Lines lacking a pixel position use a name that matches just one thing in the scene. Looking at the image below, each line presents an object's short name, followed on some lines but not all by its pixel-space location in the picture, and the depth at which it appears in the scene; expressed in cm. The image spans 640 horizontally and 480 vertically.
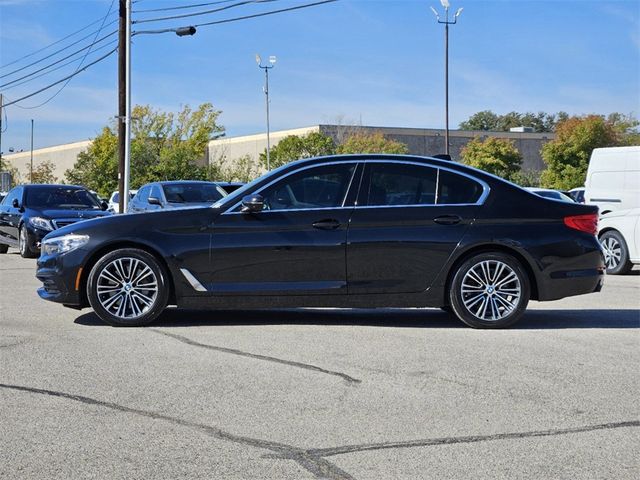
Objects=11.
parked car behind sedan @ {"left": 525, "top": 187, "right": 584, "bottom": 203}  2435
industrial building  7025
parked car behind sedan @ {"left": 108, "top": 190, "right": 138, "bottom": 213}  3397
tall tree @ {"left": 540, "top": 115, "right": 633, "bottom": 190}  5691
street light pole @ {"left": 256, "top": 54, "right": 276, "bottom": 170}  5483
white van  1902
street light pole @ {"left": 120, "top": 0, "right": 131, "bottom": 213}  2883
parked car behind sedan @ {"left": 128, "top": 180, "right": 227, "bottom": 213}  1920
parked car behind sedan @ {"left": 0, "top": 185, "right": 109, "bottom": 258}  1866
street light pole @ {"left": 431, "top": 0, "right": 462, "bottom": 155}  4129
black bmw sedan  850
